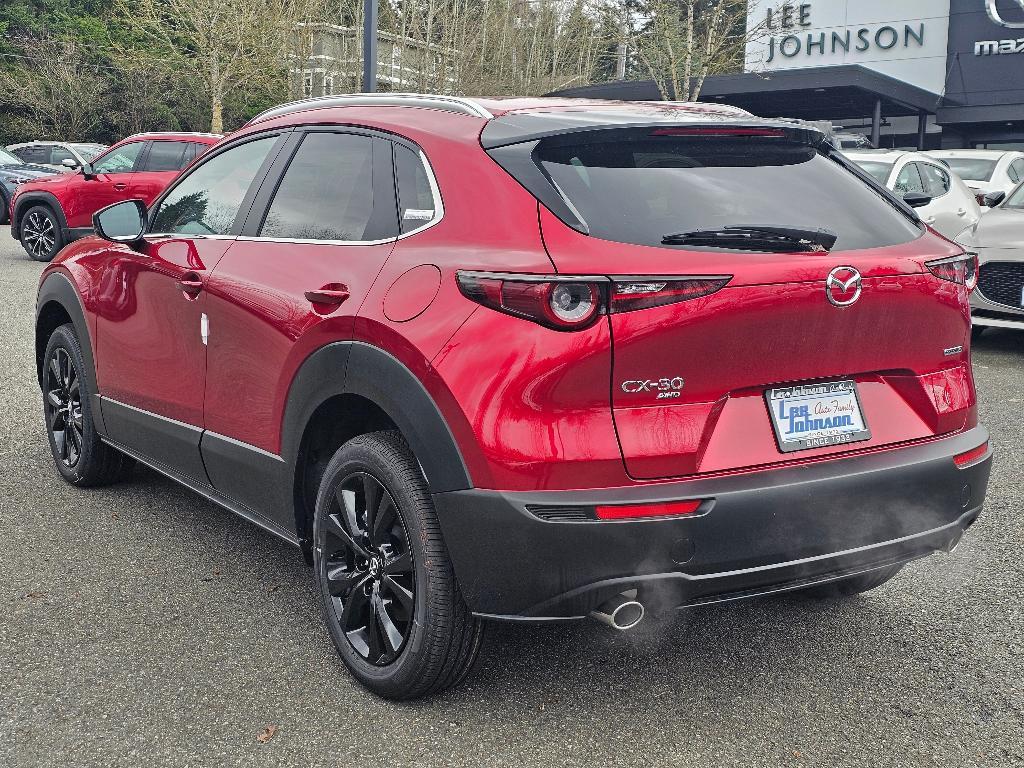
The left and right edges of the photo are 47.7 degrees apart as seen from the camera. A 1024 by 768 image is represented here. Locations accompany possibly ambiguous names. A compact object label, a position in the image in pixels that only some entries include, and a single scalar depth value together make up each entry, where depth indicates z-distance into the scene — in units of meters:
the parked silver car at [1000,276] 9.20
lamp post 14.94
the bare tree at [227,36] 34.41
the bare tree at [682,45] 31.28
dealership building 35.31
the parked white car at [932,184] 12.15
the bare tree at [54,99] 40.72
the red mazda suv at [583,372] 2.83
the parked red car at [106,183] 16.38
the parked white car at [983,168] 17.05
